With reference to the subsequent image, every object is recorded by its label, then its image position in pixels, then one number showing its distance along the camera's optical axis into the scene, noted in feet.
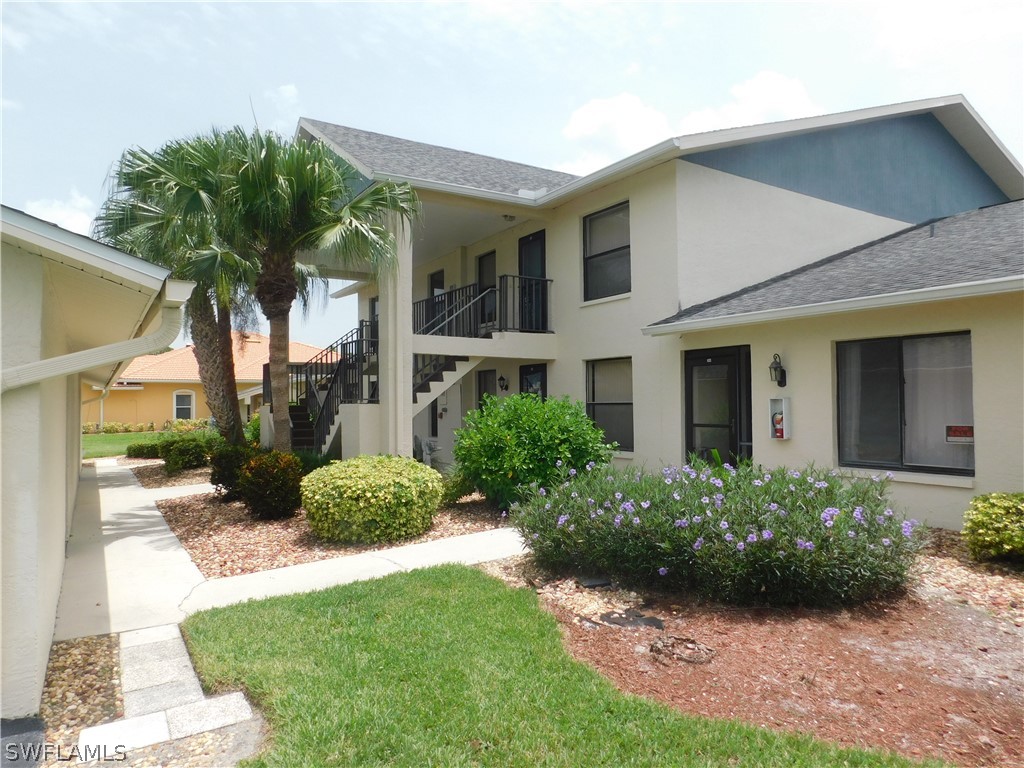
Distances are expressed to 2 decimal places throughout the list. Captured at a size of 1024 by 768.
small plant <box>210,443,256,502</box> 38.40
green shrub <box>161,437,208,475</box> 54.60
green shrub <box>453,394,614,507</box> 31.32
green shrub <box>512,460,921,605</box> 16.87
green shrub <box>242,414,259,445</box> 61.04
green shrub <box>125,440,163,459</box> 71.20
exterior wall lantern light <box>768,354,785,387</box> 31.53
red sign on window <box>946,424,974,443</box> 26.17
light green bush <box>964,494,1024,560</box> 20.59
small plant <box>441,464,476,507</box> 34.01
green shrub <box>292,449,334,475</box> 41.16
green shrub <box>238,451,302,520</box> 32.27
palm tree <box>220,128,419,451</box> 31.96
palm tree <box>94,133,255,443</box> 32.86
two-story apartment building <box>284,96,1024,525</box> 26.78
